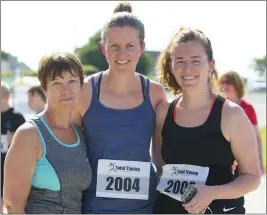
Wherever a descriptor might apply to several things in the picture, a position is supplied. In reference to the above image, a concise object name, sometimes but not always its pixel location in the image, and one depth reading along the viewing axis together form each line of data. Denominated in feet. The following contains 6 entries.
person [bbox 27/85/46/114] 22.47
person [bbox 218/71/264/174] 19.63
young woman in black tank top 9.83
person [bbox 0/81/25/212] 21.59
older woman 9.05
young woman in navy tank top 10.57
